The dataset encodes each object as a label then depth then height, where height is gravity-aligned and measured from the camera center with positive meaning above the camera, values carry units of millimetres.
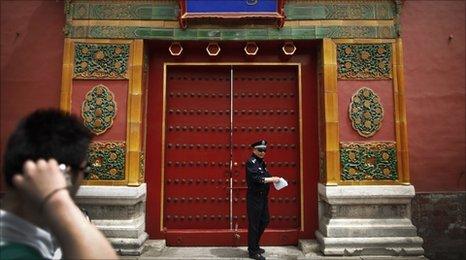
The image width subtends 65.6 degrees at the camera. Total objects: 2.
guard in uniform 4949 -548
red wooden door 5859 +218
